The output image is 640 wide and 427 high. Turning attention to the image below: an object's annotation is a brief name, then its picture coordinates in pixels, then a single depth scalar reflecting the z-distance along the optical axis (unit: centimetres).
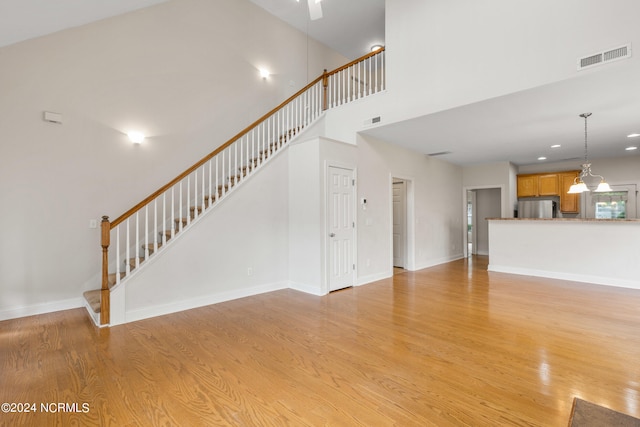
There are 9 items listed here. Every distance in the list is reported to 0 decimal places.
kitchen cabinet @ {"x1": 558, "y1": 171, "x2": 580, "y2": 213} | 782
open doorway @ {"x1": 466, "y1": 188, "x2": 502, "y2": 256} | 962
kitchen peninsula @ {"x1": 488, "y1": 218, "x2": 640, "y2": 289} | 541
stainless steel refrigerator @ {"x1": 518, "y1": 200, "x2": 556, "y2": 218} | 800
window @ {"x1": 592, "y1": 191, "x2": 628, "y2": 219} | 734
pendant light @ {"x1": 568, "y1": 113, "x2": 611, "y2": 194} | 505
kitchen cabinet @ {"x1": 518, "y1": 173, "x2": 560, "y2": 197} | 806
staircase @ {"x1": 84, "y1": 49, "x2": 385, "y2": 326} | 363
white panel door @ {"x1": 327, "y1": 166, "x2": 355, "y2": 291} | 508
